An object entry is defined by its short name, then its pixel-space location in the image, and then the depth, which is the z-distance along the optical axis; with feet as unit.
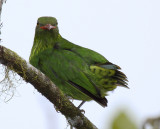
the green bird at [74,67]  29.71
